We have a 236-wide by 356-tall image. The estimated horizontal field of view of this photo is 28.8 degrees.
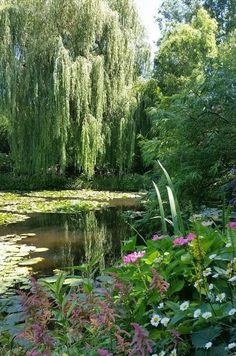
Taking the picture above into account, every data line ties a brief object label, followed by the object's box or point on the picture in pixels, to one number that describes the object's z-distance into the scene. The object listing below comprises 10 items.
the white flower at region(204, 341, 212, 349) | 1.37
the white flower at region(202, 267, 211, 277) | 1.56
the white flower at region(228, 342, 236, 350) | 1.34
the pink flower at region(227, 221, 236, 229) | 1.82
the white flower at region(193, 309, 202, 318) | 1.47
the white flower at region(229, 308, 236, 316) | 1.41
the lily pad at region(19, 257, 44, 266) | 5.59
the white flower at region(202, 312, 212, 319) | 1.42
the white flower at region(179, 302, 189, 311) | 1.48
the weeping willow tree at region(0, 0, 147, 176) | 13.69
